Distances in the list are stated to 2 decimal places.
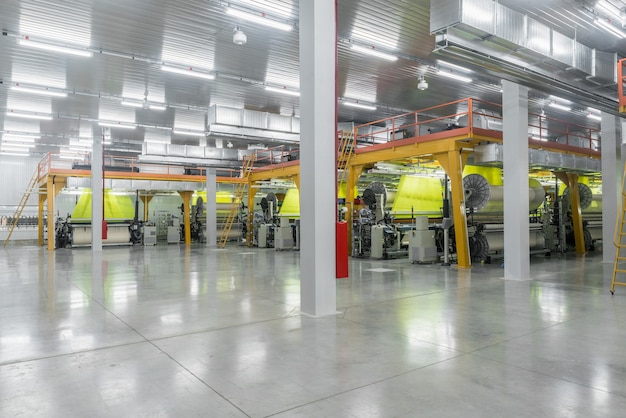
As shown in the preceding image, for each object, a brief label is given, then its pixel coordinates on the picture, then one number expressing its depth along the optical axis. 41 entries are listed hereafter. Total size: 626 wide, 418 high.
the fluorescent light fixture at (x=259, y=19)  9.10
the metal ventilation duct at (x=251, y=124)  14.71
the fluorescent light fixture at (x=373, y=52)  11.29
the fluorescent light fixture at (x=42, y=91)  13.53
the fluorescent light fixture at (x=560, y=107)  16.61
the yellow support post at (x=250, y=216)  20.25
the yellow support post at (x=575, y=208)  14.92
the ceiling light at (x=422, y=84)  13.36
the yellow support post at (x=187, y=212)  23.20
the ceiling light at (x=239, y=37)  9.93
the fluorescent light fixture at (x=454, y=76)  13.25
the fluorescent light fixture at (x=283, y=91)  14.30
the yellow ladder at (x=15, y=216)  20.81
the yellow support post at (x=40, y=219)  22.94
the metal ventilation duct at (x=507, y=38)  6.74
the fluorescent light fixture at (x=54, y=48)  10.30
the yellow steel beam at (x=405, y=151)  11.15
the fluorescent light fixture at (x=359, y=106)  16.25
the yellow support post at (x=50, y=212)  17.88
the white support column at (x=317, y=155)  5.64
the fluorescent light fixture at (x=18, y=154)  26.21
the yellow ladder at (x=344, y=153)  14.45
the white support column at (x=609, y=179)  11.83
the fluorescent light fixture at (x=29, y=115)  16.40
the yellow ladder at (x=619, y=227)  7.24
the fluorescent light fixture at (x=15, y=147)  23.14
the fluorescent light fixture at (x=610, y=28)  9.71
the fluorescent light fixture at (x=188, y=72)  12.37
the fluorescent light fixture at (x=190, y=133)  19.47
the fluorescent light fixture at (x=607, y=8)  9.09
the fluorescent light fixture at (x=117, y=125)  18.39
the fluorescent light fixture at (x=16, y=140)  21.12
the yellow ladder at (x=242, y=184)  20.33
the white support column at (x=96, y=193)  17.53
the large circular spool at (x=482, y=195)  11.62
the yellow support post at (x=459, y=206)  10.98
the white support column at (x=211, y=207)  21.14
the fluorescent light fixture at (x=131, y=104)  15.47
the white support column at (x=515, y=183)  9.18
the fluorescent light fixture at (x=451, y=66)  12.68
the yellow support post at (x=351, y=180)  14.50
